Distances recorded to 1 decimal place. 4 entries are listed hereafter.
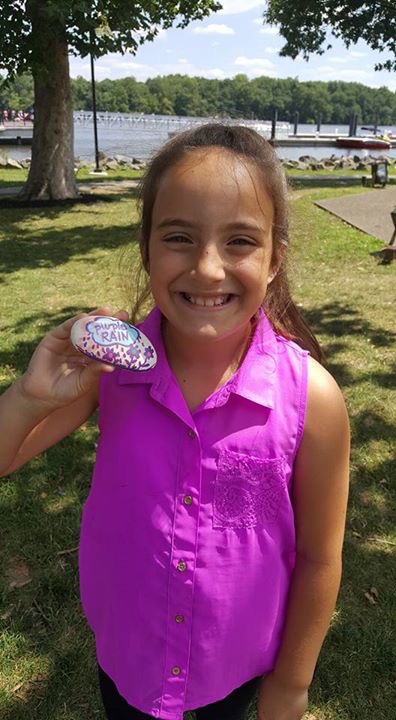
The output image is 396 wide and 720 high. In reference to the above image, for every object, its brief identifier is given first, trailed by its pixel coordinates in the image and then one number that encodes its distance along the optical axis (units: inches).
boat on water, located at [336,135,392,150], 1946.1
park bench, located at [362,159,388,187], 706.2
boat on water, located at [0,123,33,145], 1338.6
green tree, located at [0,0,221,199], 410.6
